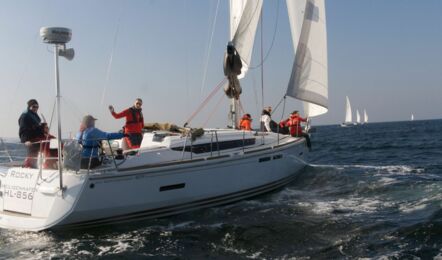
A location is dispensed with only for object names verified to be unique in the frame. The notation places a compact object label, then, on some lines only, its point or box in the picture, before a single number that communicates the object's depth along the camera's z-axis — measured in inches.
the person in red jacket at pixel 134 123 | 363.3
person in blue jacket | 290.8
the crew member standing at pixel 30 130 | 311.4
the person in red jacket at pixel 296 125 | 490.0
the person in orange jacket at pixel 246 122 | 470.9
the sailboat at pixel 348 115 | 3656.5
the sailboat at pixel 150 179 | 269.0
